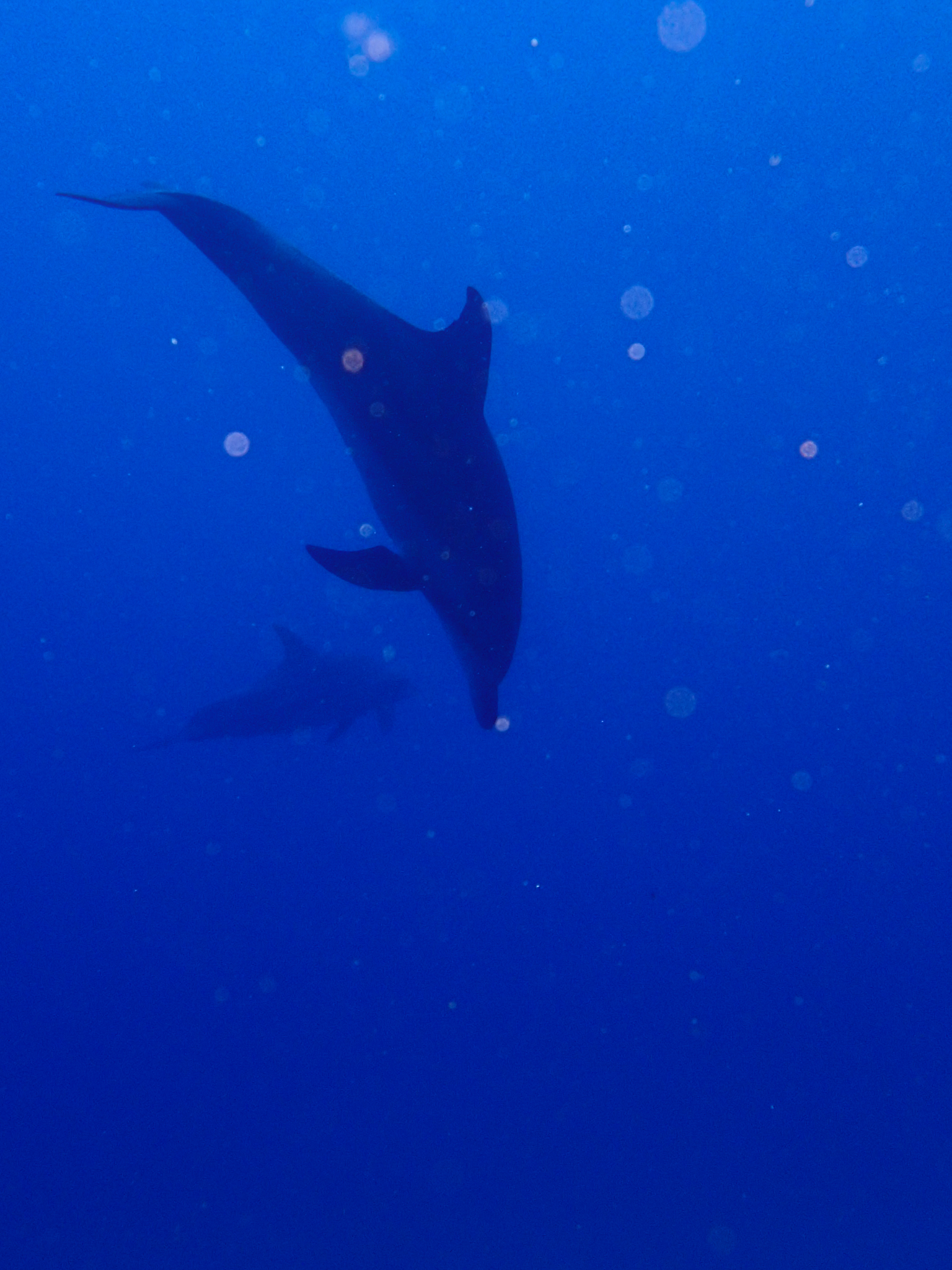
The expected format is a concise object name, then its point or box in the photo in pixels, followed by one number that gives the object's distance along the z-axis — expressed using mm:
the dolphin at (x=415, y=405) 4219
